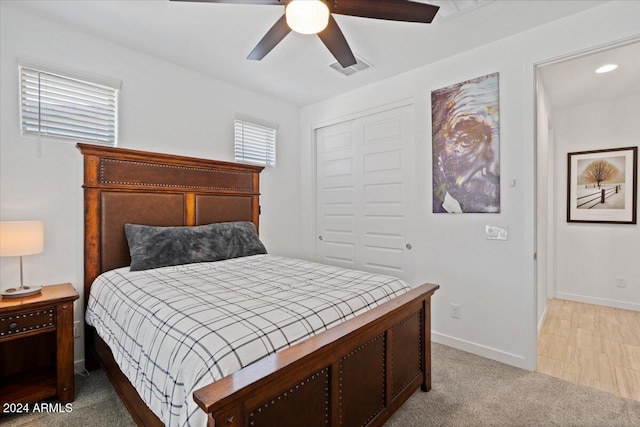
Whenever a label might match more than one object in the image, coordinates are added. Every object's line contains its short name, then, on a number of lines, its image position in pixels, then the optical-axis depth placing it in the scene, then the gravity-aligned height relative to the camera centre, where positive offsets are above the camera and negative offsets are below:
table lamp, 1.95 -0.18
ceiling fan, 1.63 +1.11
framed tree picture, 3.76 +0.32
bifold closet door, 3.33 +0.23
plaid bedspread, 1.15 -0.49
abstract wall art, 2.70 +0.60
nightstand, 1.91 -0.94
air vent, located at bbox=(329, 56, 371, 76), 3.05 +1.46
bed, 1.09 -0.55
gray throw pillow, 2.51 -0.28
